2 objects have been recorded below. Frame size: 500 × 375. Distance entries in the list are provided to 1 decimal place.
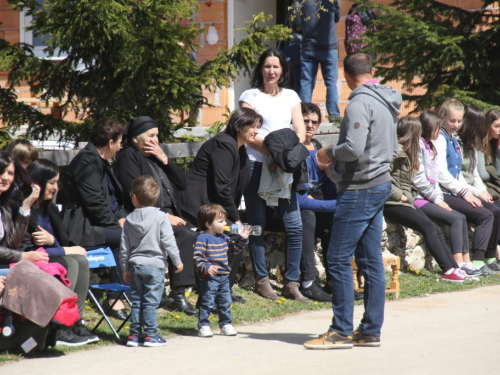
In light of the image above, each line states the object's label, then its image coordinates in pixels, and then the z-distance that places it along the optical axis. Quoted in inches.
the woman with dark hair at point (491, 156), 834.8
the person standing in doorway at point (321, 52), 980.6
